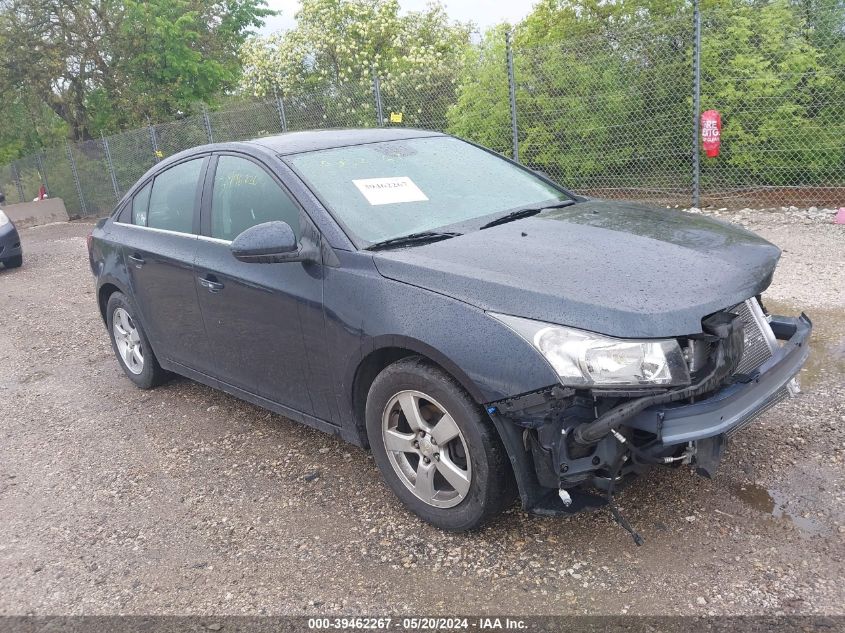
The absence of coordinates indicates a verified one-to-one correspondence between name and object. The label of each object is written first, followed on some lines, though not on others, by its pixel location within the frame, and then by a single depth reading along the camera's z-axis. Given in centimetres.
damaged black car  263
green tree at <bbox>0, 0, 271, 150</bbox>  2123
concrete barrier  2088
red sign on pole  867
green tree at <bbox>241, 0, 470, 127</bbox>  2120
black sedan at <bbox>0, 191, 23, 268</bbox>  1180
